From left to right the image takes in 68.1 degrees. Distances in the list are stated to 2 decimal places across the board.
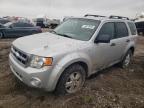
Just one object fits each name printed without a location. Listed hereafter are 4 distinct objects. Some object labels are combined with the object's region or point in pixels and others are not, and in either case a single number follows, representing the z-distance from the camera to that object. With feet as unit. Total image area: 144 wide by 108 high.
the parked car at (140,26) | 41.33
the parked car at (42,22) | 55.64
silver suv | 6.78
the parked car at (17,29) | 25.28
